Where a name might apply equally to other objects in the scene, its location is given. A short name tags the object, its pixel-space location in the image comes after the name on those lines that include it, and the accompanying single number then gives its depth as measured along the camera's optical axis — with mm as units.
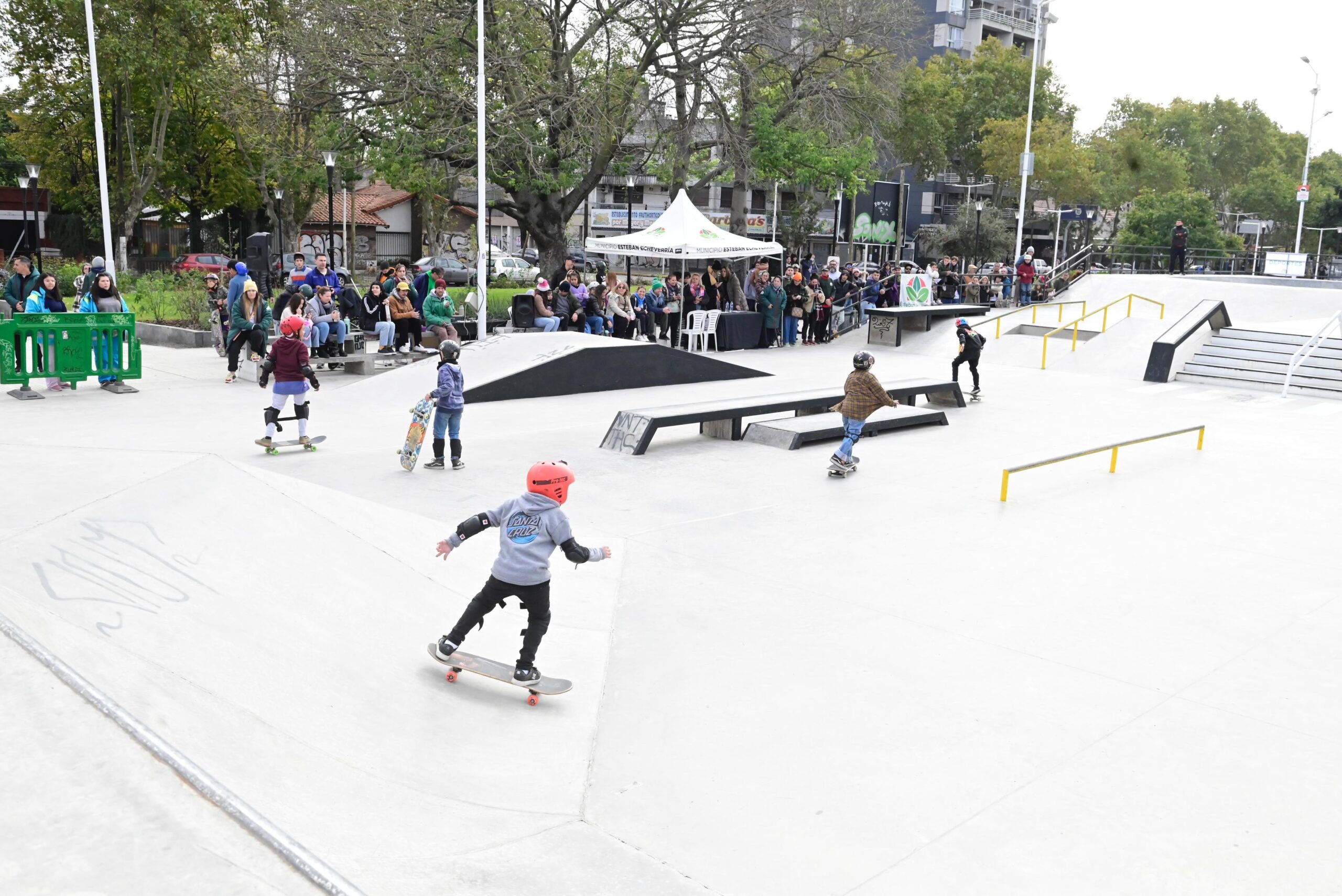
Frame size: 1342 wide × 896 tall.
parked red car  39938
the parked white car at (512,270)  39666
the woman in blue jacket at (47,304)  14430
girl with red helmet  10922
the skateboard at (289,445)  11328
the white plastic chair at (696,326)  22656
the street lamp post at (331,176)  27009
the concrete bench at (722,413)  12680
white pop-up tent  22406
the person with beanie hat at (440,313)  18000
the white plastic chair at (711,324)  22781
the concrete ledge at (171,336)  20391
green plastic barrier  14016
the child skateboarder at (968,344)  16516
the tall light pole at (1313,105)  43906
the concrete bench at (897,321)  25547
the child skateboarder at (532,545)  5785
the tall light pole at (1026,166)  35281
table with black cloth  23312
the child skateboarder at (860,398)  11492
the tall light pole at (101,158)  19942
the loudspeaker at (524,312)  19625
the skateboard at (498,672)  5942
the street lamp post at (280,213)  32812
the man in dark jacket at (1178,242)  35312
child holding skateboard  10586
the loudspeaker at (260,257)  20562
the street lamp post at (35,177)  29725
